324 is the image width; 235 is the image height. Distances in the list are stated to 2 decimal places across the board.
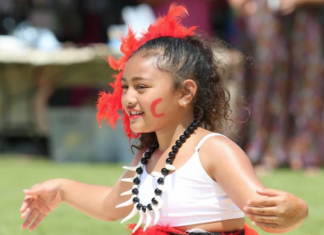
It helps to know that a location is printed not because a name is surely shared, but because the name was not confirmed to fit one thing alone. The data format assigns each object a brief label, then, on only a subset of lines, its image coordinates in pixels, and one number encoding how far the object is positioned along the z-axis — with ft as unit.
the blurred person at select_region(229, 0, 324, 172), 28.46
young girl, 17.23
